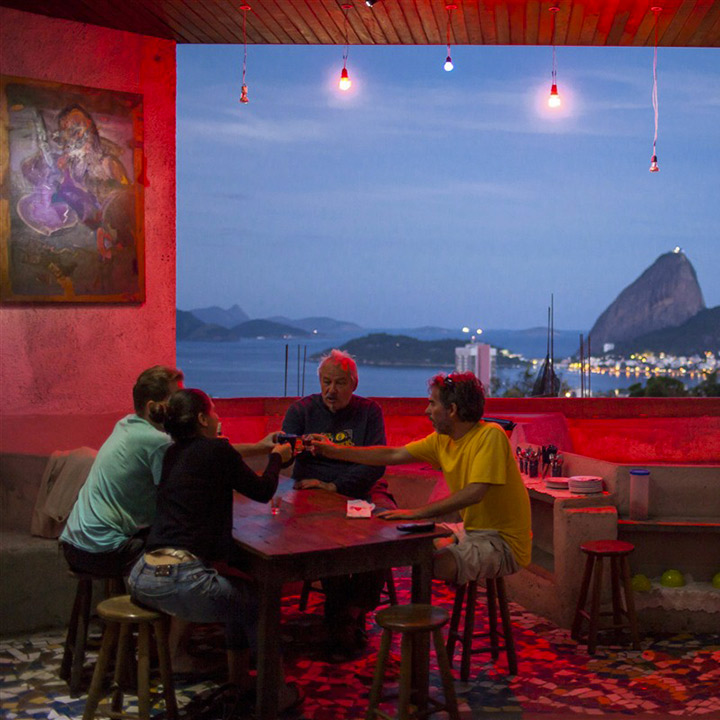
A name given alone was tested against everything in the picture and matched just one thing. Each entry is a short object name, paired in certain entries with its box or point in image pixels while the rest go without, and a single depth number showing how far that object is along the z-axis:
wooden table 3.51
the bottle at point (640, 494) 5.12
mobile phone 3.80
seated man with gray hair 4.75
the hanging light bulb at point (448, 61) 6.36
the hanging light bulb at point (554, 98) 6.66
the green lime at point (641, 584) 5.06
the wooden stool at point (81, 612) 4.21
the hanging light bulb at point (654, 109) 6.86
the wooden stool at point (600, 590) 4.71
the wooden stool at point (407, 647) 3.46
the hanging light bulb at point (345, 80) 6.64
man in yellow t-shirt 4.15
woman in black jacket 3.60
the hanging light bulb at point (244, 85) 6.20
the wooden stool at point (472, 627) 4.35
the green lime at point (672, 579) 5.09
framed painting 5.74
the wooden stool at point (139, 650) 3.59
